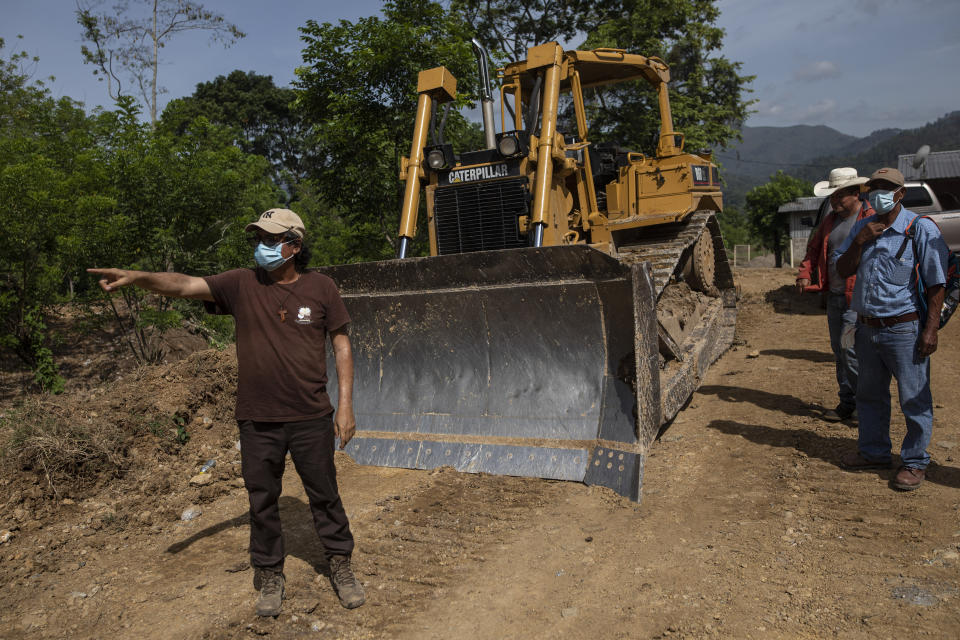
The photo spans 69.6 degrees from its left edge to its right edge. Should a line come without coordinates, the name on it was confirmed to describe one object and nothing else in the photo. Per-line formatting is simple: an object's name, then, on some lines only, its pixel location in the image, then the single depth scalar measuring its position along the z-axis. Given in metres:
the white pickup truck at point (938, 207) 10.34
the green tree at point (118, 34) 18.64
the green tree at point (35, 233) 7.63
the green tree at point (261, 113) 39.97
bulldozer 4.27
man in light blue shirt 3.86
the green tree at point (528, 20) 21.44
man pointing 3.04
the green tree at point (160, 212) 8.38
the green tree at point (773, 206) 36.09
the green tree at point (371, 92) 9.63
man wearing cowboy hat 5.13
